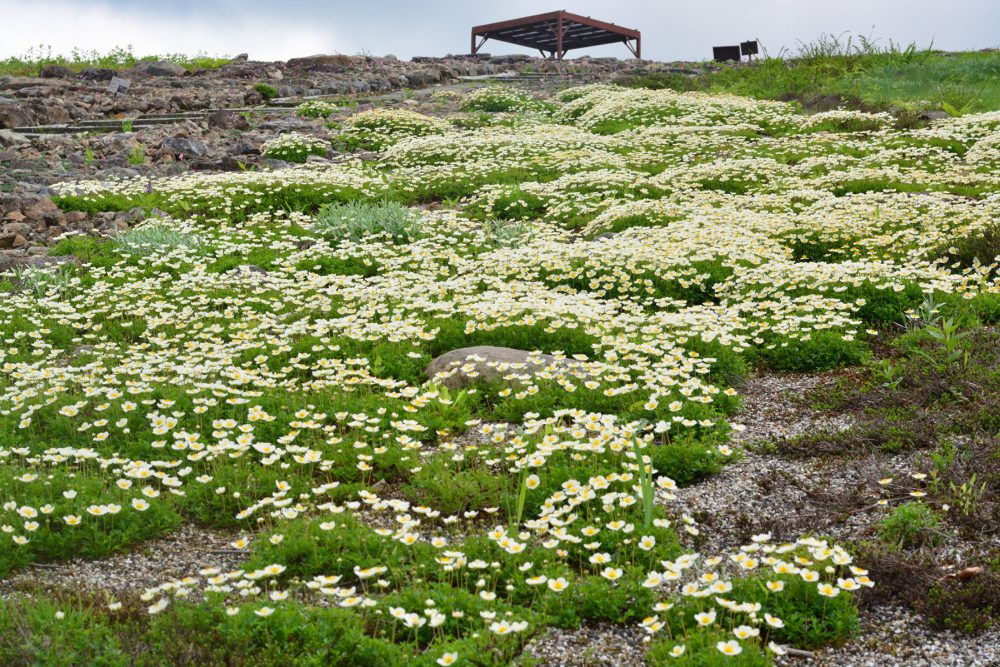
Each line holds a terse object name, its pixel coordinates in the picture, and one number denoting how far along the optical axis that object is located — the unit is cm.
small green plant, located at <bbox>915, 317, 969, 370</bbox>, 802
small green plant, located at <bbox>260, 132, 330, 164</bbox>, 2153
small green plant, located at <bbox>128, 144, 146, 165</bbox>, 1984
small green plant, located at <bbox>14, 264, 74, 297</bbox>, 1166
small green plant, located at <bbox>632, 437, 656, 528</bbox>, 573
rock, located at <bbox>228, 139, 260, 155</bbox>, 2202
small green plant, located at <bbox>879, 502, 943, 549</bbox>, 561
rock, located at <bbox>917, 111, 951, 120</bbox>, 2330
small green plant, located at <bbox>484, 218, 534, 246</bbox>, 1415
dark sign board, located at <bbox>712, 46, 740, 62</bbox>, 4888
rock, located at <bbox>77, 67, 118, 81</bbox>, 3528
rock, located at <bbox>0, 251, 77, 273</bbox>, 1268
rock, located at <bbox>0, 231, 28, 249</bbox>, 1399
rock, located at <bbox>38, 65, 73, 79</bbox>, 3569
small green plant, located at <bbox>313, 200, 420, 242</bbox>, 1421
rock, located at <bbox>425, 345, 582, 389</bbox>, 855
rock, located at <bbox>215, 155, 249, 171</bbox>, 2009
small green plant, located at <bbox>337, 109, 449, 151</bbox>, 2475
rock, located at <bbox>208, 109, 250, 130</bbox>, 2575
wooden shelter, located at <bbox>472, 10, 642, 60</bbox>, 4900
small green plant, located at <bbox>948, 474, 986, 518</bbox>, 578
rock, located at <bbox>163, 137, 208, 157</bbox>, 2088
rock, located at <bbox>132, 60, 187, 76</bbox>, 3781
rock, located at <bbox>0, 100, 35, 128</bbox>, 2380
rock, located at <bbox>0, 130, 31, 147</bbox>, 2078
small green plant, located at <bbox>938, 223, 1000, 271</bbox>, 1106
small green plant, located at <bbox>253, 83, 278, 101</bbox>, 3300
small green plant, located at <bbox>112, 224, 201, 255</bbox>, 1309
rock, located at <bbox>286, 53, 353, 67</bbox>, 4472
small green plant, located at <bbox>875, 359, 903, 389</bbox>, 810
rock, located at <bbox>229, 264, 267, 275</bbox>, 1238
